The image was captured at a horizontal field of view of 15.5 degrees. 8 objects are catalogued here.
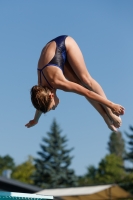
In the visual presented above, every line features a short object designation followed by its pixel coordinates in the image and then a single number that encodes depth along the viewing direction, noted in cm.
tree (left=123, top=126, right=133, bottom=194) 5024
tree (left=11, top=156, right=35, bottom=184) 6612
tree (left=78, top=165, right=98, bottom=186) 8095
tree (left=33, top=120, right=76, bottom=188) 4881
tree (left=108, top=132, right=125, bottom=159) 9711
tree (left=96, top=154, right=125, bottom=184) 6888
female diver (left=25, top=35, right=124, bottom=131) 693
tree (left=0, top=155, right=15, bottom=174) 10079
